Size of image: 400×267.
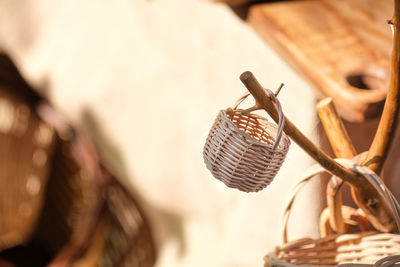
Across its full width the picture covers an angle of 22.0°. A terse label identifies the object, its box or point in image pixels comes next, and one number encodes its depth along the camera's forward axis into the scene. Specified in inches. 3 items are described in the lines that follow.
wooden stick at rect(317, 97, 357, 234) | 38.6
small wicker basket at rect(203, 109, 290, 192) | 35.3
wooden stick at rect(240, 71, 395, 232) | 34.8
